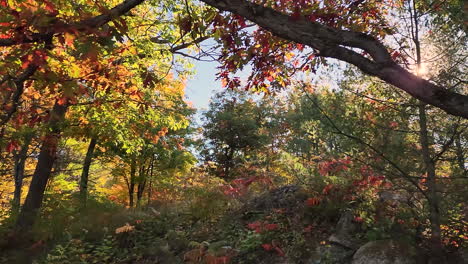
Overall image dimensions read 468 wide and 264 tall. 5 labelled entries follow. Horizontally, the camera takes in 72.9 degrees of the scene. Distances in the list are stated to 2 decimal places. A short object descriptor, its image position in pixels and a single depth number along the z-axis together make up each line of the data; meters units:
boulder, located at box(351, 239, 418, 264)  4.67
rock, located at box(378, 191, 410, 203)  5.91
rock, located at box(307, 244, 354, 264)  5.23
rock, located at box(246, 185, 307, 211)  7.40
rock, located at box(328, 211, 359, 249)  5.50
